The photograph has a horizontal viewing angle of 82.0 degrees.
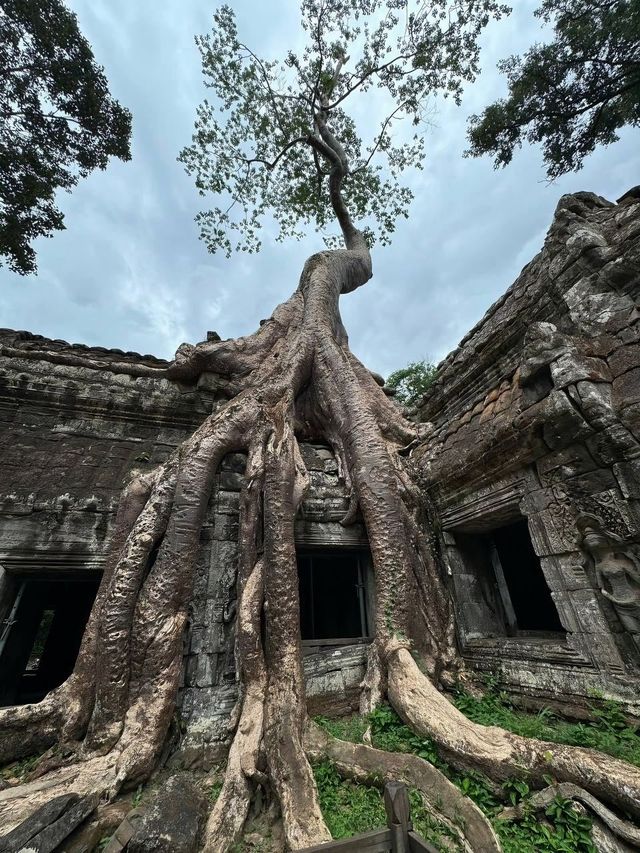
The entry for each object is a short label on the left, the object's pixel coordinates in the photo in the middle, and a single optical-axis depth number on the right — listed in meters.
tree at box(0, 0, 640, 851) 2.07
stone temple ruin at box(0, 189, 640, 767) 2.50
